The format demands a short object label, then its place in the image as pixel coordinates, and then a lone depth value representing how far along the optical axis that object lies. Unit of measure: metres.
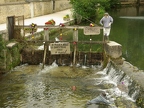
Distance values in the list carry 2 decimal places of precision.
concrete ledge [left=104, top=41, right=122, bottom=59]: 13.38
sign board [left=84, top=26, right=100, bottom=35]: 14.59
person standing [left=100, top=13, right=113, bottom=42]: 13.92
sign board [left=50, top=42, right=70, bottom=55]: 14.37
